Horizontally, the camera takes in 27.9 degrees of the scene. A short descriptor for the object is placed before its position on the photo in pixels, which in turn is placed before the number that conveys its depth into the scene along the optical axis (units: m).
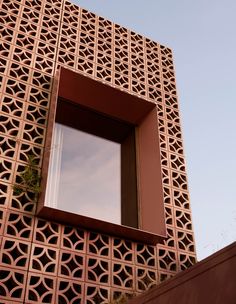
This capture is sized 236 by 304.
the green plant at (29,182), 4.89
